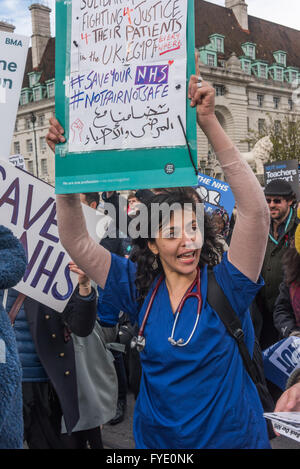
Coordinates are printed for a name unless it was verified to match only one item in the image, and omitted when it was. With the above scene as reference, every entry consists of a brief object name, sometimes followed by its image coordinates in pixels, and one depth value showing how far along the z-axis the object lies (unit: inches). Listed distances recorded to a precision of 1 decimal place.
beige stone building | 1855.8
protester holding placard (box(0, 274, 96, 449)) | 112.6
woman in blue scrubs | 72.7
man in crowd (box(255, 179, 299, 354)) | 183.6
